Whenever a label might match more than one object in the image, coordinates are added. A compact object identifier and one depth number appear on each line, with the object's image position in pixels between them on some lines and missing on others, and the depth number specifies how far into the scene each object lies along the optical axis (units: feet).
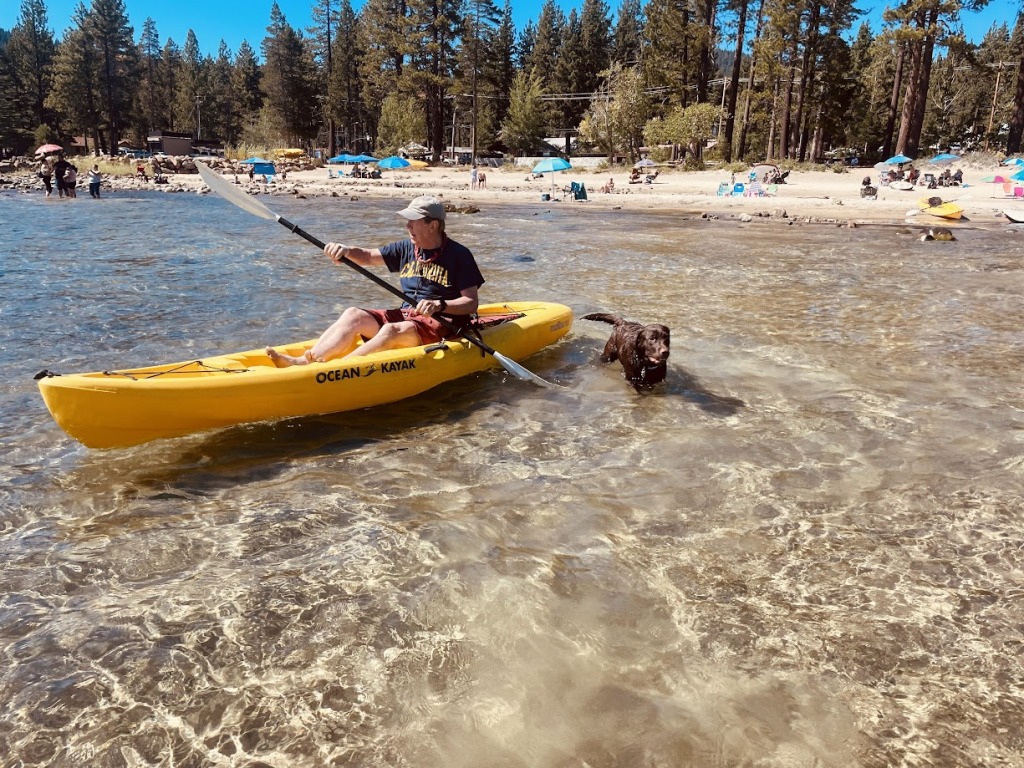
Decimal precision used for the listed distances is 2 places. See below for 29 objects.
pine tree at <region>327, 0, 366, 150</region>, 214.48
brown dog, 19.63
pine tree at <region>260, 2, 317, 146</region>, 224.12
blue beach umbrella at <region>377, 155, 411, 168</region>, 139.85
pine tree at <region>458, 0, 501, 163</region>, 171.22
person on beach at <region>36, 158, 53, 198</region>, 104.12
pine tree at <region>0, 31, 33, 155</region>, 211.82
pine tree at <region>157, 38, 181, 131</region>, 269.64
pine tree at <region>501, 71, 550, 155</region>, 188.24
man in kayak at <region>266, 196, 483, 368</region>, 18.60
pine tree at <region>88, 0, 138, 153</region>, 215.51
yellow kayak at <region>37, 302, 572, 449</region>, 14.07
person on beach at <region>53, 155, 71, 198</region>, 94.73
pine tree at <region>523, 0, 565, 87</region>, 221.25
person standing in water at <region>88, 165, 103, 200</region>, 102.42
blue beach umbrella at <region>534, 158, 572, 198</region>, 106.22
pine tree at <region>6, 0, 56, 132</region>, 227.20
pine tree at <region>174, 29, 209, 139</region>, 253.44
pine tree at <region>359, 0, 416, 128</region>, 185.98
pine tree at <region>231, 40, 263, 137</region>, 264.93
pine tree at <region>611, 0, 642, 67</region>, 221.66
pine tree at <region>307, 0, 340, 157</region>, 213.87
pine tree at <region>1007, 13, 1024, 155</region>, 111.34
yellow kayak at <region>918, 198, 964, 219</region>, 75.66
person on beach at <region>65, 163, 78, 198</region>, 98.50
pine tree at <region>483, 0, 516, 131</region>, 212.64
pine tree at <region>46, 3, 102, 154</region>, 211.61
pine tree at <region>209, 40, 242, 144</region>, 264.99
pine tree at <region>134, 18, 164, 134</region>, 250.98
